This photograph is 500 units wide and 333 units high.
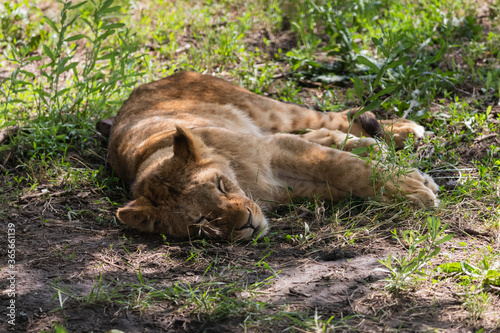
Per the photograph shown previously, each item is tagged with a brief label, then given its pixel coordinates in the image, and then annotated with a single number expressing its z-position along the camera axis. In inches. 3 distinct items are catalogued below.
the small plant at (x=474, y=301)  196.1
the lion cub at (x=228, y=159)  281.3
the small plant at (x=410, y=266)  213.2
